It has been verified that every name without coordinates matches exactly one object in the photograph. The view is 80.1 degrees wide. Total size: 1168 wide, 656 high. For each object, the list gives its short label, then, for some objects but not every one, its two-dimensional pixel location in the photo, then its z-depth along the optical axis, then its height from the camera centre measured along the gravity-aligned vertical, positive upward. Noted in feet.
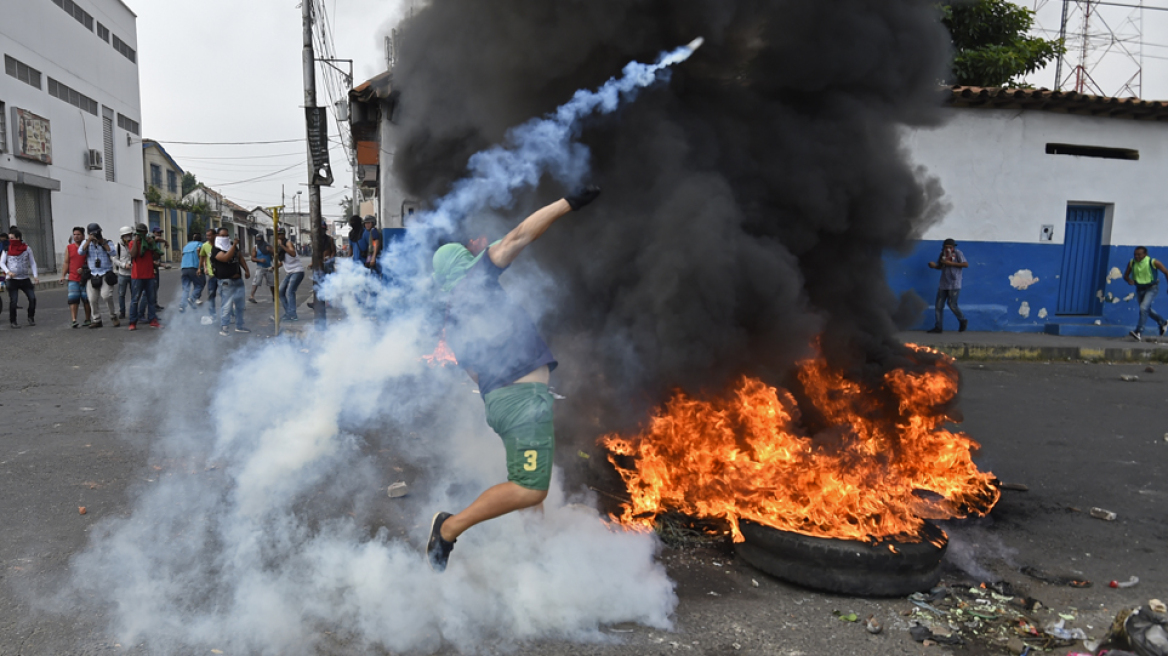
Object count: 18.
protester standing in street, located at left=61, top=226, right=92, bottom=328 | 37.17 -1.78
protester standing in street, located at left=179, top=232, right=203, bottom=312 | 37.68 -1.29
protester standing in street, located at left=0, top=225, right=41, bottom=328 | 38.34 -1.64
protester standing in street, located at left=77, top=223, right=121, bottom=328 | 37.29 -1.20
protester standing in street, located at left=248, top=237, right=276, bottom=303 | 36.32 -0.31
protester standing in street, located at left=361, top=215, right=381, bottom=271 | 28.20 +0.48
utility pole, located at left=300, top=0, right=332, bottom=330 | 41.83 +5.97
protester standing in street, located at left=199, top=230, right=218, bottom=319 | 35.18 -0.94
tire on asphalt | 10.97 -4.77
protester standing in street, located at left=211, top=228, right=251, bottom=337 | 34.04 -1.60
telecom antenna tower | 77.57 +30.24
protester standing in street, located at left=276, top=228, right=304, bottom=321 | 33.36 -1.17
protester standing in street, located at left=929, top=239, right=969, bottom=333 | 38.47 -0.45
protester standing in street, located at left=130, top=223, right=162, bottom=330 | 37.50 -1.52
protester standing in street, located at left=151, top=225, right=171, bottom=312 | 39.93 +0.20
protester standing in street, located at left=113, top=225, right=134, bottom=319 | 37.99 -0.85
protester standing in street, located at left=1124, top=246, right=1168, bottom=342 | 39.73 -0.44
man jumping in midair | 10.32 -1.72
